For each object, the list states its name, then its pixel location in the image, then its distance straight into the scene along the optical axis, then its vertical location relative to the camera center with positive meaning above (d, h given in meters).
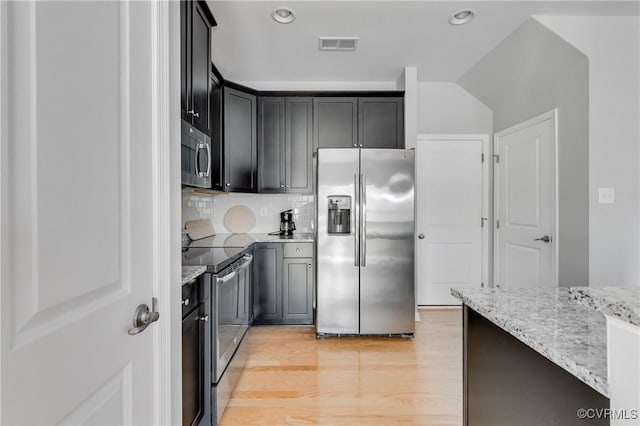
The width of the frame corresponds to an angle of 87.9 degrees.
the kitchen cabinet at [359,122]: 3.58 +0.97
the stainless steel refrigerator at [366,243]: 2.98 -0.28
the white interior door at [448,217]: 3.92 -0.06
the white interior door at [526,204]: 2.91 +0.07
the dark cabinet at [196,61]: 1.83 +0.91
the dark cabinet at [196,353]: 1.44 -0.67
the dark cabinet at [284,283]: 3.30 -0.71
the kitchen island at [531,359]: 0.73 -0.40
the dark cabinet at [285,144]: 3.61 +0.74
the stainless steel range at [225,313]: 1.74 -0.63
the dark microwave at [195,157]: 1.78 +0.32
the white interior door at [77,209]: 0.55 +0.01
